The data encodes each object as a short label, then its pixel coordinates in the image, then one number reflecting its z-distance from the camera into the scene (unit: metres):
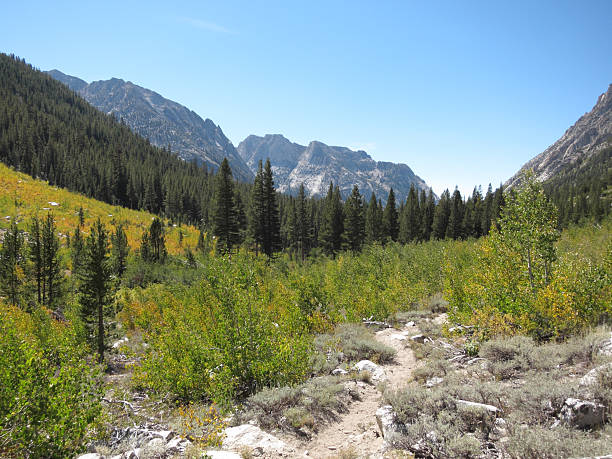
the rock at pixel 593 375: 4.60
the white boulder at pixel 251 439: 5.02
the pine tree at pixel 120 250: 34.45
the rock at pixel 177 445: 4.65
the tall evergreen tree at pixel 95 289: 14.64
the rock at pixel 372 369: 8.16
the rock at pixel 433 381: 6.65
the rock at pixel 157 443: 4.70
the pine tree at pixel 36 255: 23.81
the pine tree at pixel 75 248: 32.25
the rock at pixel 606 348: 5.60
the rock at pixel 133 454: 4.43
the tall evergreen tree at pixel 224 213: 30.81
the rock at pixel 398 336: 11.24
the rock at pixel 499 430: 4.41
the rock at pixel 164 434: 5.10
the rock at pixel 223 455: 4.38
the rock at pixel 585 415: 4.02
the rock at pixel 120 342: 17.26
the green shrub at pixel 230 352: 7.28
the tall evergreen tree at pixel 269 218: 35.53
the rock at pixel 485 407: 4.74
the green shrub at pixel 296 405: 5.92
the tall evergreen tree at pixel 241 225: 33.56
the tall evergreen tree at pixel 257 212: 34.91
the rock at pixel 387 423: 4.93
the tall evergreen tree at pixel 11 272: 21.83
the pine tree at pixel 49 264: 24.28
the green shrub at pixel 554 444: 3.46
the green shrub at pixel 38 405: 4.14
